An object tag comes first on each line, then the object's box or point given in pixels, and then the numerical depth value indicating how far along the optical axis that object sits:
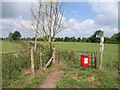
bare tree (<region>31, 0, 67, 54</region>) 6.25
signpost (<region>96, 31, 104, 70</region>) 4.93
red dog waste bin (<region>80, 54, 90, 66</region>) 4.82
